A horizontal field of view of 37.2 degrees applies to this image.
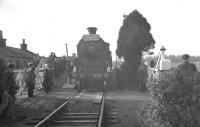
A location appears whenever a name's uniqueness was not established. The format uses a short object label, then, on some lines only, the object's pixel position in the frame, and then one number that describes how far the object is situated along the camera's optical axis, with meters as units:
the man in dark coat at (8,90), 10.09
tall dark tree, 24.52
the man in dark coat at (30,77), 15.90
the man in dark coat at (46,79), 18.47
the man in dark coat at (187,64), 9.55
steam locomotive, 22.58
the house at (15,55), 36.93
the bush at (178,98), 7.72
